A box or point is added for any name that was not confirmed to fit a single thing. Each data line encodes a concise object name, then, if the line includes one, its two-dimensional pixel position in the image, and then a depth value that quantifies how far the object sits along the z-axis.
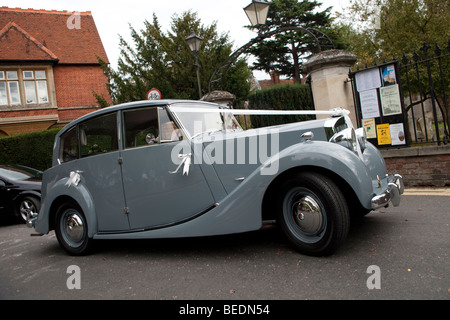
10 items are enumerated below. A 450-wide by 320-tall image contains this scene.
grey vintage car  2.65
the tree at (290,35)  25.67
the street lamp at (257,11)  8.94
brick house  19.88
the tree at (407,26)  14.17
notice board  5.87
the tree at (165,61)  15.10
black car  7.02
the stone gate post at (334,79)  6.96
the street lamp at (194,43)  10.64
